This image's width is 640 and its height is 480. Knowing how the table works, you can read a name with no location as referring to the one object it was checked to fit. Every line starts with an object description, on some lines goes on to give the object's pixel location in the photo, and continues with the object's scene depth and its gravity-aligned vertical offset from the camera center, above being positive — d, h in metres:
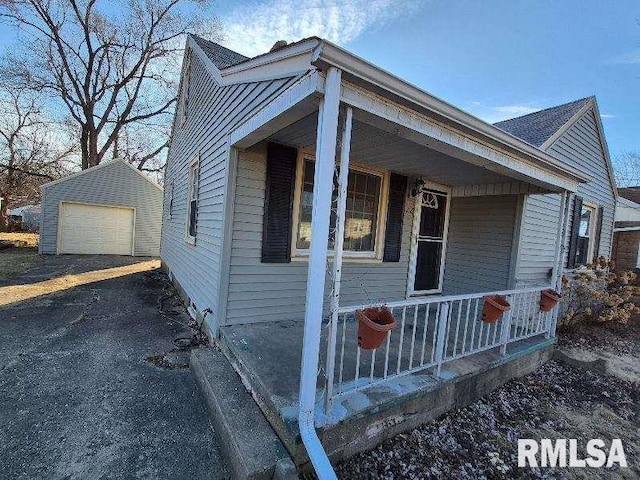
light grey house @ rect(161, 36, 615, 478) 2.13 +0.21
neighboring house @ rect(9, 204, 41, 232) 24.74 -0.90
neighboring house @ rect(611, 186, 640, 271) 11.67 +0.57
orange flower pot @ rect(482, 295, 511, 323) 3.39 -0.72
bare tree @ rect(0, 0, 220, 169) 16.12 +8.51
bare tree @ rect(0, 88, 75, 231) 18.39 +3.63
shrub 5.85 -0.93
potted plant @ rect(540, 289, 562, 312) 4.16 -0.71
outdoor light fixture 5.15 +0.82
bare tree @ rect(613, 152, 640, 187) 25.86 +7.02
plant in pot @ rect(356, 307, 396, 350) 2.22 -0.67
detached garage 12.55 -0.11
